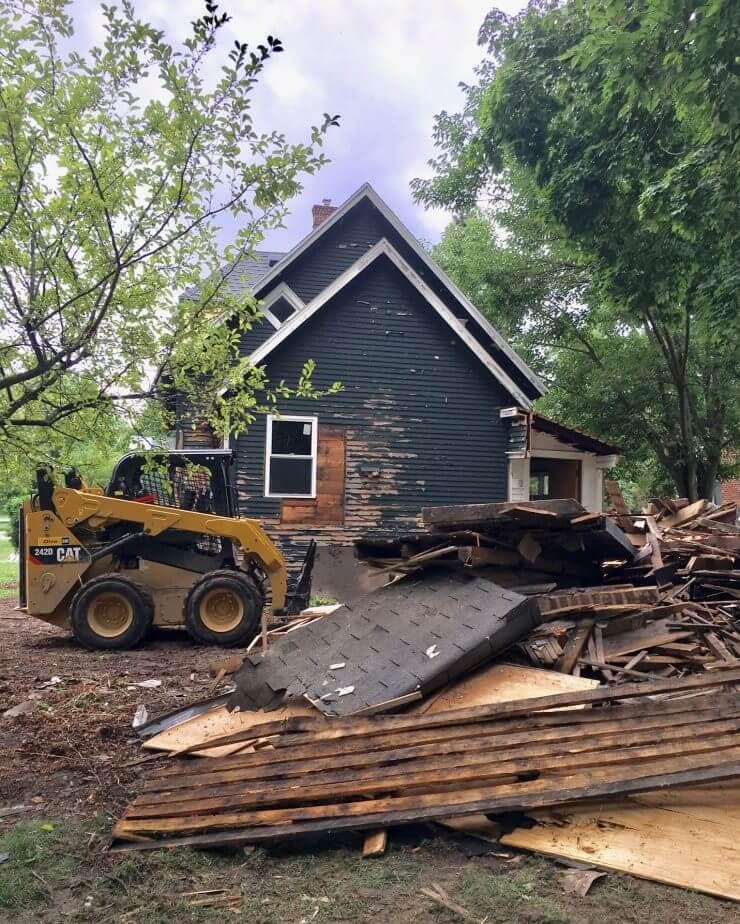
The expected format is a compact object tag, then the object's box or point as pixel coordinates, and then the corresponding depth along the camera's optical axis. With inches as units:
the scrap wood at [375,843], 150.6
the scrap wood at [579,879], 135.6
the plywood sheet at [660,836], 137.7
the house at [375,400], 562.3
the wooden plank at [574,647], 219.9
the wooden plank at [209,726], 209.3
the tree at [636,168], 232.7
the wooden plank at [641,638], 237.1
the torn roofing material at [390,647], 203.6
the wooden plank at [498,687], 198.5
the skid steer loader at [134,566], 362.0
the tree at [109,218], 143.3
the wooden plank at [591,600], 243.4
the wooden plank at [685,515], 418.4
